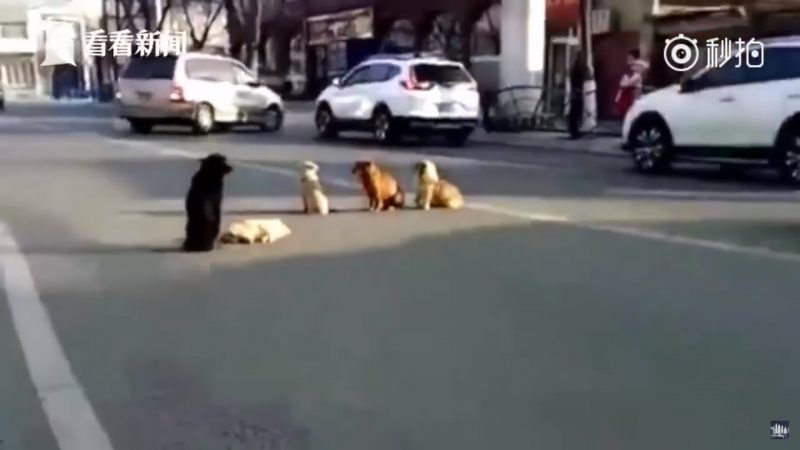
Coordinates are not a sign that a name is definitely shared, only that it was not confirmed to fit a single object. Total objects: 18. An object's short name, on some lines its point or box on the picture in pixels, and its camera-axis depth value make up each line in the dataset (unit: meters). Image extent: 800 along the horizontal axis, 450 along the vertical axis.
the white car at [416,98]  24.55
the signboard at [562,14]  33.88
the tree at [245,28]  49.31
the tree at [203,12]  55.12
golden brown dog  13.55
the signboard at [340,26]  47.72
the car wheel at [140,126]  29.75
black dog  10.92
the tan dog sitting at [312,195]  13.54
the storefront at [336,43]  47.94
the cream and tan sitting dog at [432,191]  13.62
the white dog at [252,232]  11.39
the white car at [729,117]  16.67
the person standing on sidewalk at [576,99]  25.56
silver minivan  28.31
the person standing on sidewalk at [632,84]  25.16
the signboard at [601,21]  32.44
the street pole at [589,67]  25.73
